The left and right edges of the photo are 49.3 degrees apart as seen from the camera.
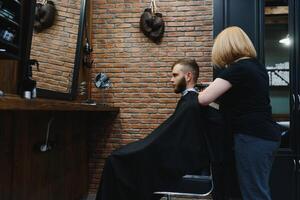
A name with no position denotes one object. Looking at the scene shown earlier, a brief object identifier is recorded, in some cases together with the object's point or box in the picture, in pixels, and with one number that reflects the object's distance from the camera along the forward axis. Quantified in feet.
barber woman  5.90
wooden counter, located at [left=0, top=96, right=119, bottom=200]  6.85
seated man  6.14
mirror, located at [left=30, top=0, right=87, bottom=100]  8.43
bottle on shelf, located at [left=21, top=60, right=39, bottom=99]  6.68
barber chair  6.29
